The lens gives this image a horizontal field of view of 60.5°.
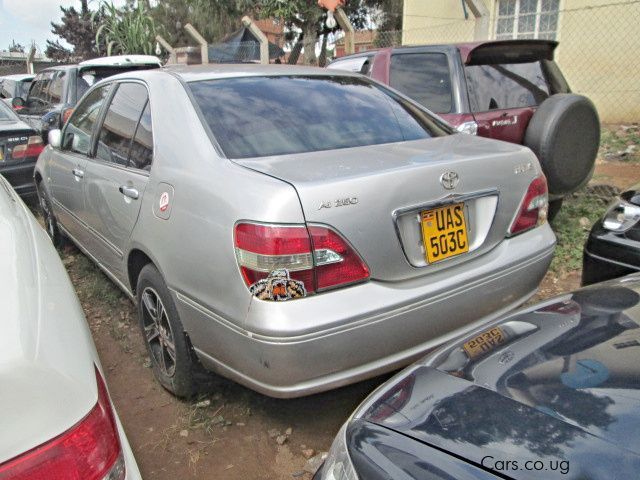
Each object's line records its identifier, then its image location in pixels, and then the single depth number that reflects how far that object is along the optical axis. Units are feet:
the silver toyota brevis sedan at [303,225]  6.51
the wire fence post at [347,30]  32.25
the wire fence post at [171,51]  47.26
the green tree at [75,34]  129.70
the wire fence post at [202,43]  40.14
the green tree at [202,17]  69.36
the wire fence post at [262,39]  33.99
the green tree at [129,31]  74.49
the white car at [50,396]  3.26
